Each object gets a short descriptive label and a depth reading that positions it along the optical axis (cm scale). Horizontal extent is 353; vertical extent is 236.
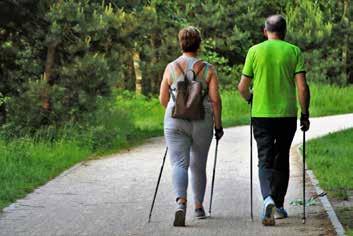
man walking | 1767
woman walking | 1784
